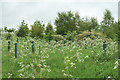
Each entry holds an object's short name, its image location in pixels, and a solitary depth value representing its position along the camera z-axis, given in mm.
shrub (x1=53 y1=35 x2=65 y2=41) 18353
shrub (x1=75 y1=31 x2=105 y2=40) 19062
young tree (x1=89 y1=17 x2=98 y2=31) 35194
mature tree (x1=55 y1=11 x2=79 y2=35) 23359
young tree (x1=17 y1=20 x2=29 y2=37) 23641
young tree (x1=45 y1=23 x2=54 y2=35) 23733
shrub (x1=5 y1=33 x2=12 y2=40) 25047
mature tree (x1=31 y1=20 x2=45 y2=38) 22484
